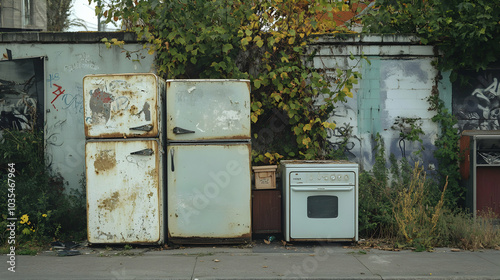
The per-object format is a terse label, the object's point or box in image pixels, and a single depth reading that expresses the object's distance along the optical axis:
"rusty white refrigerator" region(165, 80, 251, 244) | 6.45
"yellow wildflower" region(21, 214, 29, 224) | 6.63
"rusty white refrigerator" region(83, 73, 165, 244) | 6.27
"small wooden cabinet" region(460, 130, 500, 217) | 7.20
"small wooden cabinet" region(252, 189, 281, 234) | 6.93
